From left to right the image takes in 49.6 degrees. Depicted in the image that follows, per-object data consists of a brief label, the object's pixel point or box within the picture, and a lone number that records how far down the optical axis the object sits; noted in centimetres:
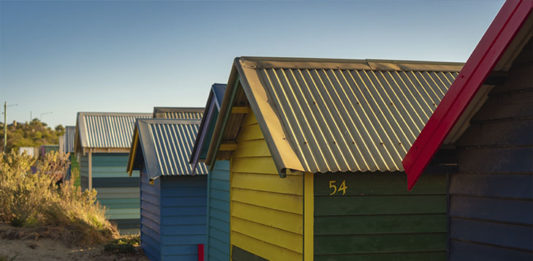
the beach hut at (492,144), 395
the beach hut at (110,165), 2569
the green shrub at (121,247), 1775
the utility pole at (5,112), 4881
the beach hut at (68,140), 3685
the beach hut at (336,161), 704
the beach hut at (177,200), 1494
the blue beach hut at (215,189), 1090
